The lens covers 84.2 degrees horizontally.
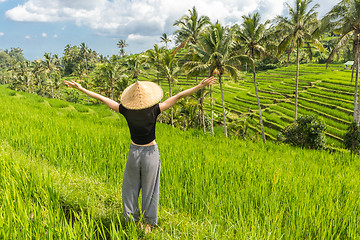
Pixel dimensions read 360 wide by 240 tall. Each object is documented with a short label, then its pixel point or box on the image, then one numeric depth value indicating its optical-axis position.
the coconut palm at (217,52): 15.41
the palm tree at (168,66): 20.39
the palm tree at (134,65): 28.36
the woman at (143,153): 1.95
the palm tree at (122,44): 93.18
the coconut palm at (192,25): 21.48
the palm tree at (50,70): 45.39
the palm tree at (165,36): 48.49
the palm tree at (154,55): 22.03
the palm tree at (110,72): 31.02
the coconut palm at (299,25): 17.94
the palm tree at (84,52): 74.91
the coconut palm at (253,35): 17.39
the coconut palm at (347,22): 14.02
